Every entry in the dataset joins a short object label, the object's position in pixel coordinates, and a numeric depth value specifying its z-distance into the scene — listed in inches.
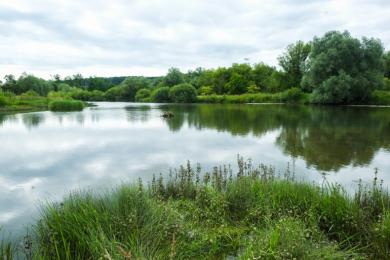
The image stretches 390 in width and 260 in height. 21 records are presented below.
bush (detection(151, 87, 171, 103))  3344.0
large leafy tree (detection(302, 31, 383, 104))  1699.1
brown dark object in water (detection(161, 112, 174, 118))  1178.1
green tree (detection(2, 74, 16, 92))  2910.4
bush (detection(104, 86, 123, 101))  4220.0
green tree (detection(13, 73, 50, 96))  3026.6
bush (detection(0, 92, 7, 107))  1608.0
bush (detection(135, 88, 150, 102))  3843.5
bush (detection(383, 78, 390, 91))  1912.9
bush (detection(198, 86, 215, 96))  3284.9
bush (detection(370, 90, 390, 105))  1772.9
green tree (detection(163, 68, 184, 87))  3722.9
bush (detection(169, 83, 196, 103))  3041.3
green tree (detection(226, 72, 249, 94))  3157.0
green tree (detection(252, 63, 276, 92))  3191.4
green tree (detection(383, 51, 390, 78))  2160.6
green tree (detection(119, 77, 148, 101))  4188.0
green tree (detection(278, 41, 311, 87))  2596.0
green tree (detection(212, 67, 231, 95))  3371.1
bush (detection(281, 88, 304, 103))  2277.3
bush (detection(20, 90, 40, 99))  2004.7
